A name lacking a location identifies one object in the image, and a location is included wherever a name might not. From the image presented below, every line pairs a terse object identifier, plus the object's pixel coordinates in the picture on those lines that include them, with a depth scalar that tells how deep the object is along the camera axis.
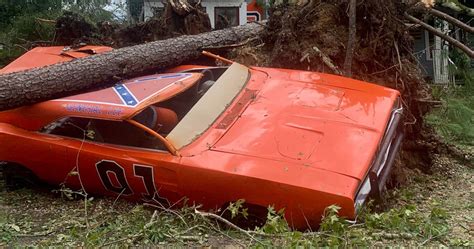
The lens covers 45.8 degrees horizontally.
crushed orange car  4.19
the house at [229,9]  17.30
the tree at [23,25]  11.38
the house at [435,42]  13.69
